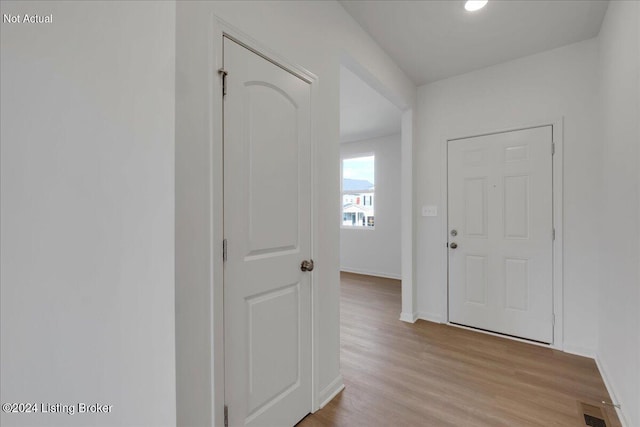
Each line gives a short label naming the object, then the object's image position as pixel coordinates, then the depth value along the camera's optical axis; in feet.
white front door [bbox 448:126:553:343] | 8.58
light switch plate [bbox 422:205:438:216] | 10.47
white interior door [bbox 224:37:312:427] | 4.18
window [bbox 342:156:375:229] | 18.92
